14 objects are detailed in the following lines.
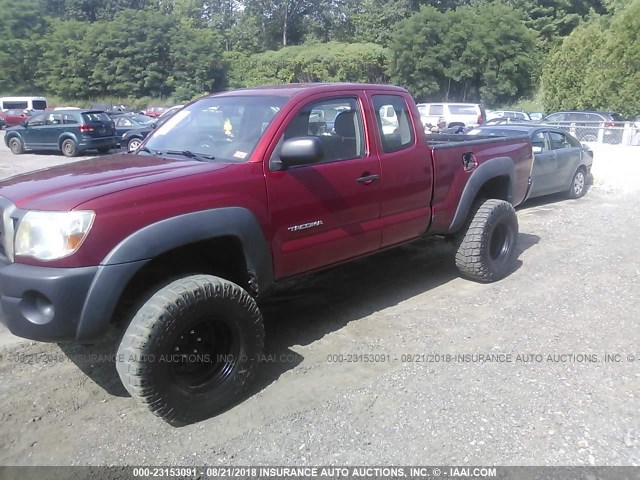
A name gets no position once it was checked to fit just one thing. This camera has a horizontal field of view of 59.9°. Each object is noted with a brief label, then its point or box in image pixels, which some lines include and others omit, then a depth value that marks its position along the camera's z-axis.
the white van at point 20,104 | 35.56
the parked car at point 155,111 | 36.32
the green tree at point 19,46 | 56.25
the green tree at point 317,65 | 55.75
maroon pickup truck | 2.90
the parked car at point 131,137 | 19.11
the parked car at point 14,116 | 33.60
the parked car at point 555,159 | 10.08
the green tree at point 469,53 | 47.66
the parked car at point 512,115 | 26.11
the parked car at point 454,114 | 25.91
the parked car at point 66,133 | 18.33
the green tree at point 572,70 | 30.88
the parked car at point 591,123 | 19.70
